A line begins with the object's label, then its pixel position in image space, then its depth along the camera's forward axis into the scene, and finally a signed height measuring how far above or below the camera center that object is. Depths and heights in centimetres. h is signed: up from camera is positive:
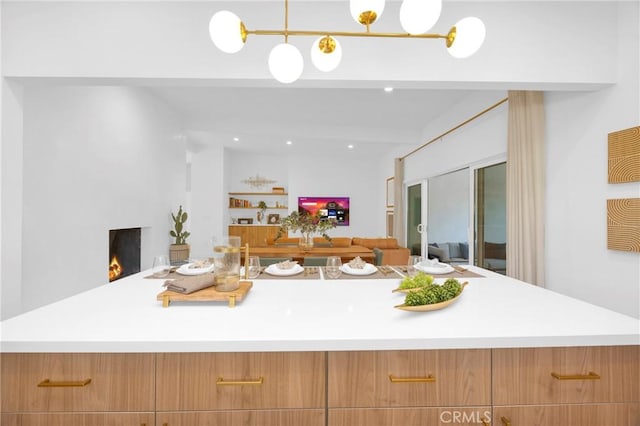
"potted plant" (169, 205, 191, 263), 507 -43
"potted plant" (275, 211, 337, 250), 381 -12
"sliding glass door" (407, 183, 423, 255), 574 -5
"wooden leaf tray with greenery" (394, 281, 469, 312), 113 -35
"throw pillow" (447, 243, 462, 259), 439 -52
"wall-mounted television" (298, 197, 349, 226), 834 +24
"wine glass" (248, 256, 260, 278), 171 -29
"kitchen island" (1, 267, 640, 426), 94 -50
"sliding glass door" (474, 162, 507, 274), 334 -2
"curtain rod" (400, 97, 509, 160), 318 +119
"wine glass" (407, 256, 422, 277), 175 -31
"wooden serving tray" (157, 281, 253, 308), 125 -34
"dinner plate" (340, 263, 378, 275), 193 -35
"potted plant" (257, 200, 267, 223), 843 +15
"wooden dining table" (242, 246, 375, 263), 368 -47
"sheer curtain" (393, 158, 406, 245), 633 +29
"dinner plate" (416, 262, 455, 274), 193 -34
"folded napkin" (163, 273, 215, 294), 128 -30
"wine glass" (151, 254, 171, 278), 172 -30
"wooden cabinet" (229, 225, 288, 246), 812 -45
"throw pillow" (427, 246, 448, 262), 486 -61
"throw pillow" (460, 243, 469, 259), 411 -48
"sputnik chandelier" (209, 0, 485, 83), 98 +67
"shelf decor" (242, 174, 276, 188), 858 +97
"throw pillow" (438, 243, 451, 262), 470 -58
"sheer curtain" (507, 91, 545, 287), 265 +23
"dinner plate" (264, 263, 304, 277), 191 -35
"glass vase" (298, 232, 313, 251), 395 -36
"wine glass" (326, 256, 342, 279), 177 -31
